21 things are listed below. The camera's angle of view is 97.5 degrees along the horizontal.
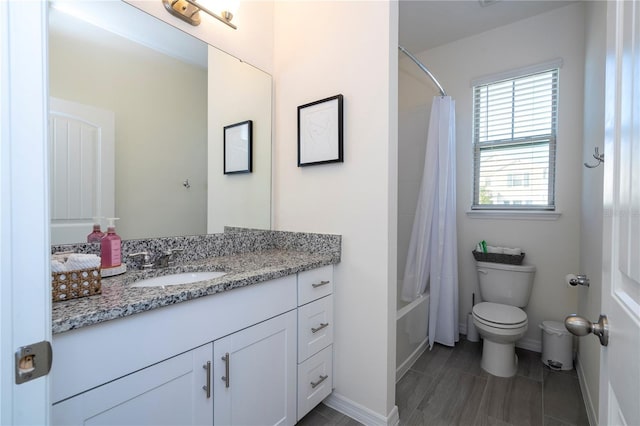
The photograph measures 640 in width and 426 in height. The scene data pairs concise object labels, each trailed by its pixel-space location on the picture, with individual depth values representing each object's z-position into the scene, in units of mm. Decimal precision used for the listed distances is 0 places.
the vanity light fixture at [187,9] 1356
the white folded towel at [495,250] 2354
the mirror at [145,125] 1115
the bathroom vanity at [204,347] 743
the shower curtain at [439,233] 2318
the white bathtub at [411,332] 1911
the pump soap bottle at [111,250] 1129
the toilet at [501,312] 1893
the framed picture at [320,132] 1560
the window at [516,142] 2270
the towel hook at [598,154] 1422
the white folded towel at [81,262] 850
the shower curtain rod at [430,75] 2107
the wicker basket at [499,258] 2242
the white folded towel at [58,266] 818
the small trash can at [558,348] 2008
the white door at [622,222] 458
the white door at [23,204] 415
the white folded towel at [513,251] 2283
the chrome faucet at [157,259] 1274
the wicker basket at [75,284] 801
